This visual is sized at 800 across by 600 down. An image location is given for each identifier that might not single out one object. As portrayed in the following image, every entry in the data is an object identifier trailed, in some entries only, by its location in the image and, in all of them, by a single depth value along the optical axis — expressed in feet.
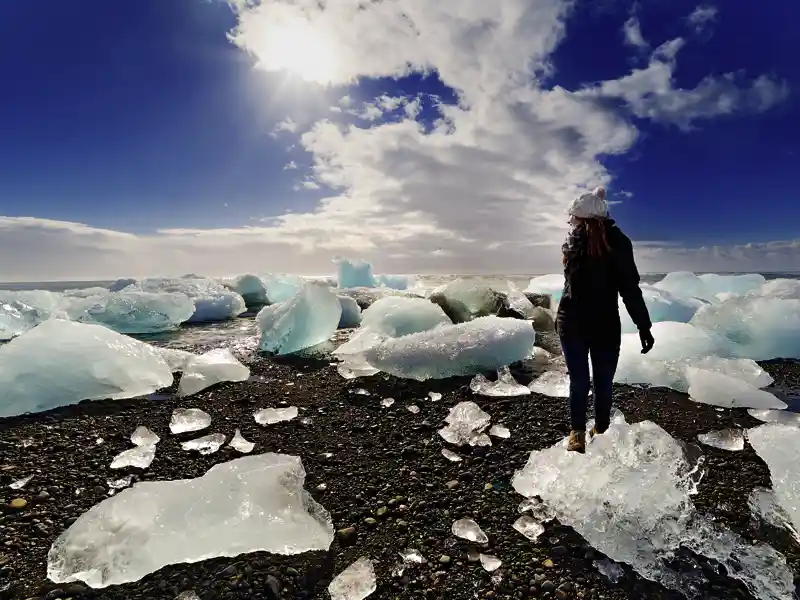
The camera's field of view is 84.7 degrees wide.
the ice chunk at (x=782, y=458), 7.66
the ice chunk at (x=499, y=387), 14.51
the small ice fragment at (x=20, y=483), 8.75
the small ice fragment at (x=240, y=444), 10.50
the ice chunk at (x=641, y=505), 6.47
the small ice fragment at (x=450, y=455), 9.84
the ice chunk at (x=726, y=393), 13.21
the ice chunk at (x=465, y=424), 10.91
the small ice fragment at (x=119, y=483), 8.80
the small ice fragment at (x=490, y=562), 6.52
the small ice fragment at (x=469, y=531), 7.15
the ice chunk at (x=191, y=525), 6.59
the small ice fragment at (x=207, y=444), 10.47
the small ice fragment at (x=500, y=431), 11.09
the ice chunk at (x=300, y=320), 22.11
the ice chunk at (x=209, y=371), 15.02
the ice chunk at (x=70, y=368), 13.34
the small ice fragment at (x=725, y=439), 10.35
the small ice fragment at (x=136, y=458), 9.65
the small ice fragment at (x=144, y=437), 10.82
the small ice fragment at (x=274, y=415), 12.35
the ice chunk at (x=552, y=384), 14.43
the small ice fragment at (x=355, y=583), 6.09
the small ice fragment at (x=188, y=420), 11.70
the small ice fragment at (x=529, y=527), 7.22
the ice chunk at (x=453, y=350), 16.40
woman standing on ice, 8.77
